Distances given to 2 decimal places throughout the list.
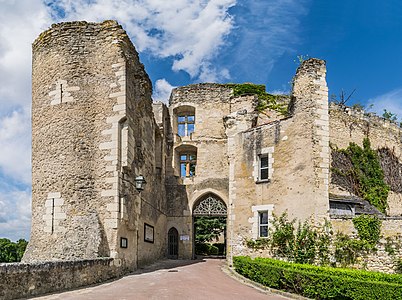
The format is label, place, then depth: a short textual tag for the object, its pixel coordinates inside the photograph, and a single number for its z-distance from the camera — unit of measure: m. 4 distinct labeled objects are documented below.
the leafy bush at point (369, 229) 13.81
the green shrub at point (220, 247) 33.37
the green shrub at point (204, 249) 31.30
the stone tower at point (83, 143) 13.27
